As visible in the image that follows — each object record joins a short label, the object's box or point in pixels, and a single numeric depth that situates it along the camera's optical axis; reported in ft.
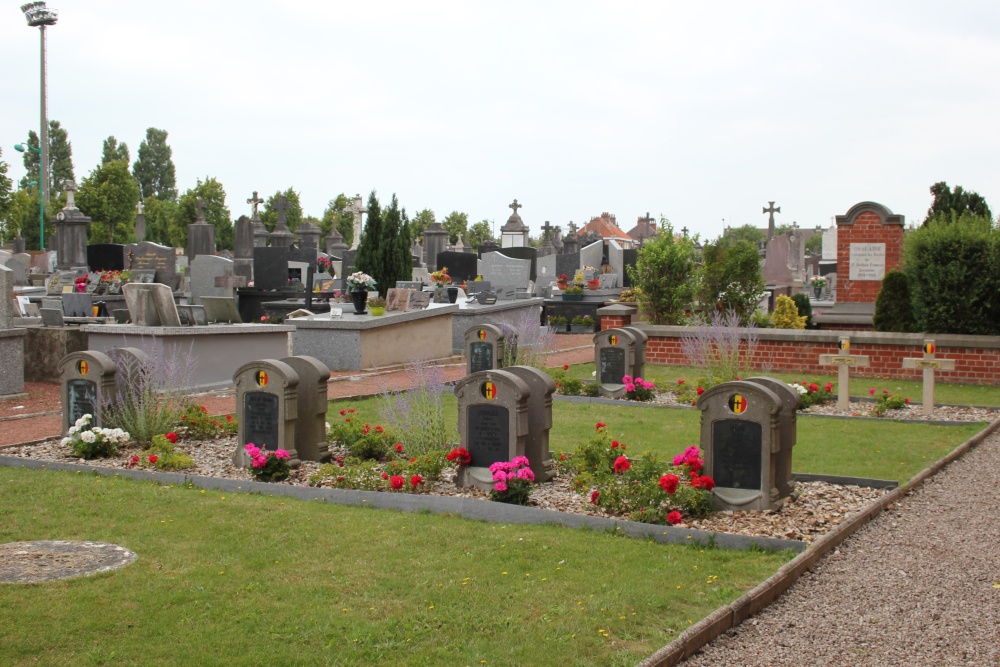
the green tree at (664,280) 66.13
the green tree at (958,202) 74.23
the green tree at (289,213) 181.37
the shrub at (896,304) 55.88
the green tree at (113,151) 282.15
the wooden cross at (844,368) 42.42
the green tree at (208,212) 188.75
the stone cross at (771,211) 132.87
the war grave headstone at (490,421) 26.58
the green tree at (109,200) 179.32
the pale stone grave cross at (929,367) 41.50
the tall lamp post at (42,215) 152.25
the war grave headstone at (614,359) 46.91
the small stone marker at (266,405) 29.12
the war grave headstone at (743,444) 23.88
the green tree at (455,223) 227.61
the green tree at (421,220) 215.92
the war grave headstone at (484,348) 48.57
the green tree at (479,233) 228.63
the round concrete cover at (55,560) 18.70
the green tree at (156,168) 305.32
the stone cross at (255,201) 145.48
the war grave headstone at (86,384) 32.12
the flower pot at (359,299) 57.67
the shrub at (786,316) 64.13
